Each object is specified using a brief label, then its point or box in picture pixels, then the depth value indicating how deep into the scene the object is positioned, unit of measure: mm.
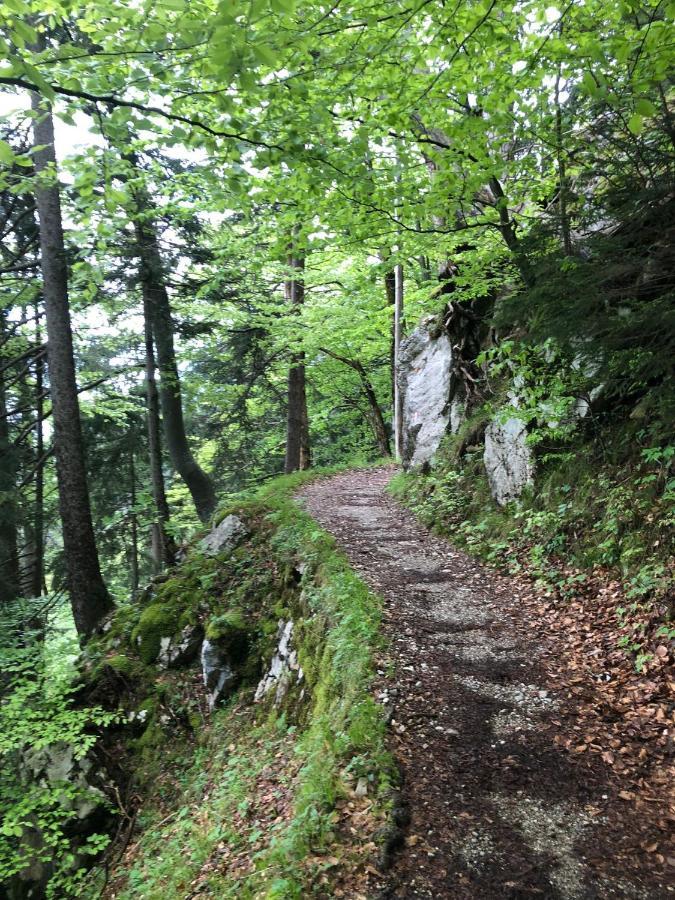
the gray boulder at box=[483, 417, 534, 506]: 8008
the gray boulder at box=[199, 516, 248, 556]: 10070
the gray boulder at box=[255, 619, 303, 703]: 6332
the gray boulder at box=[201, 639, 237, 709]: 7367
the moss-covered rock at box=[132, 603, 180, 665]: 8266
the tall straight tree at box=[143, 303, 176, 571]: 11898
